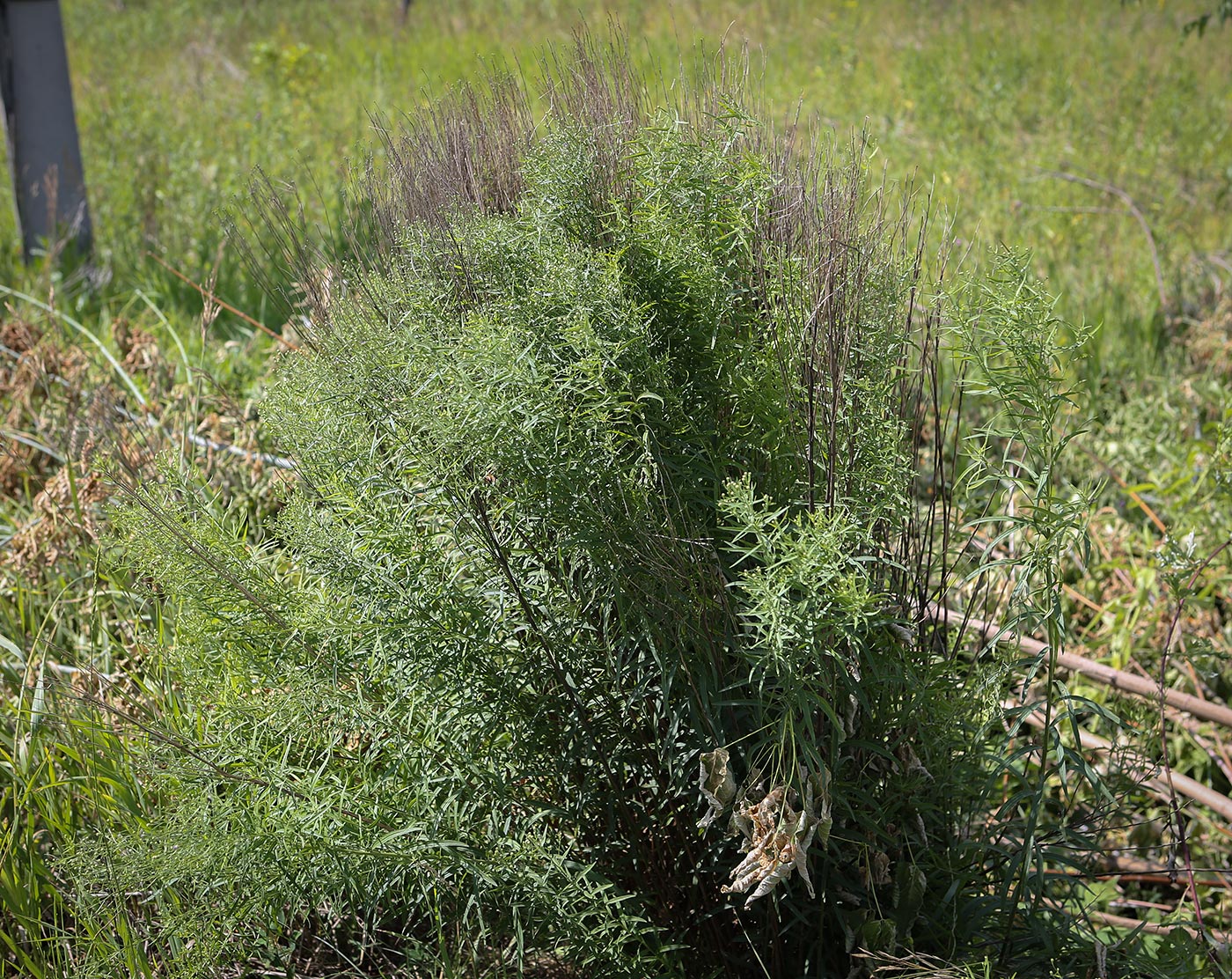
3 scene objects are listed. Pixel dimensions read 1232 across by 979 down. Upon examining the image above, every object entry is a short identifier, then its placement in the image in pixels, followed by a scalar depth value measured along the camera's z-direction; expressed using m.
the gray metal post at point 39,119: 5.44
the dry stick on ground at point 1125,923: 2.59
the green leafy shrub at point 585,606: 1.66
